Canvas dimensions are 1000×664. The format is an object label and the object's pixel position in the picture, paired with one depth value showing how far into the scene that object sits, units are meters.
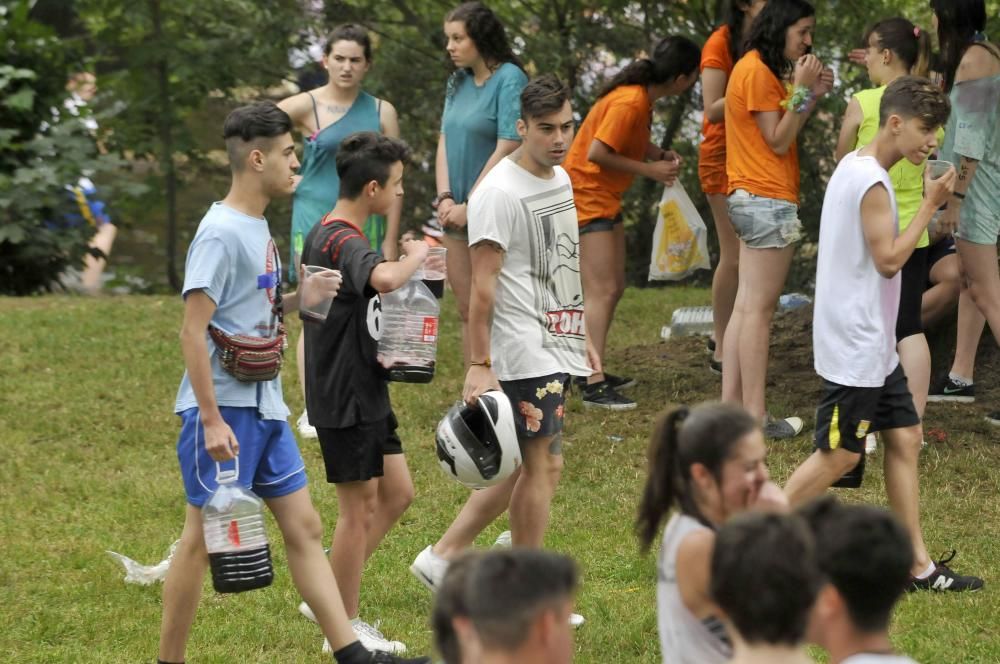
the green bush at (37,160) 22.44
